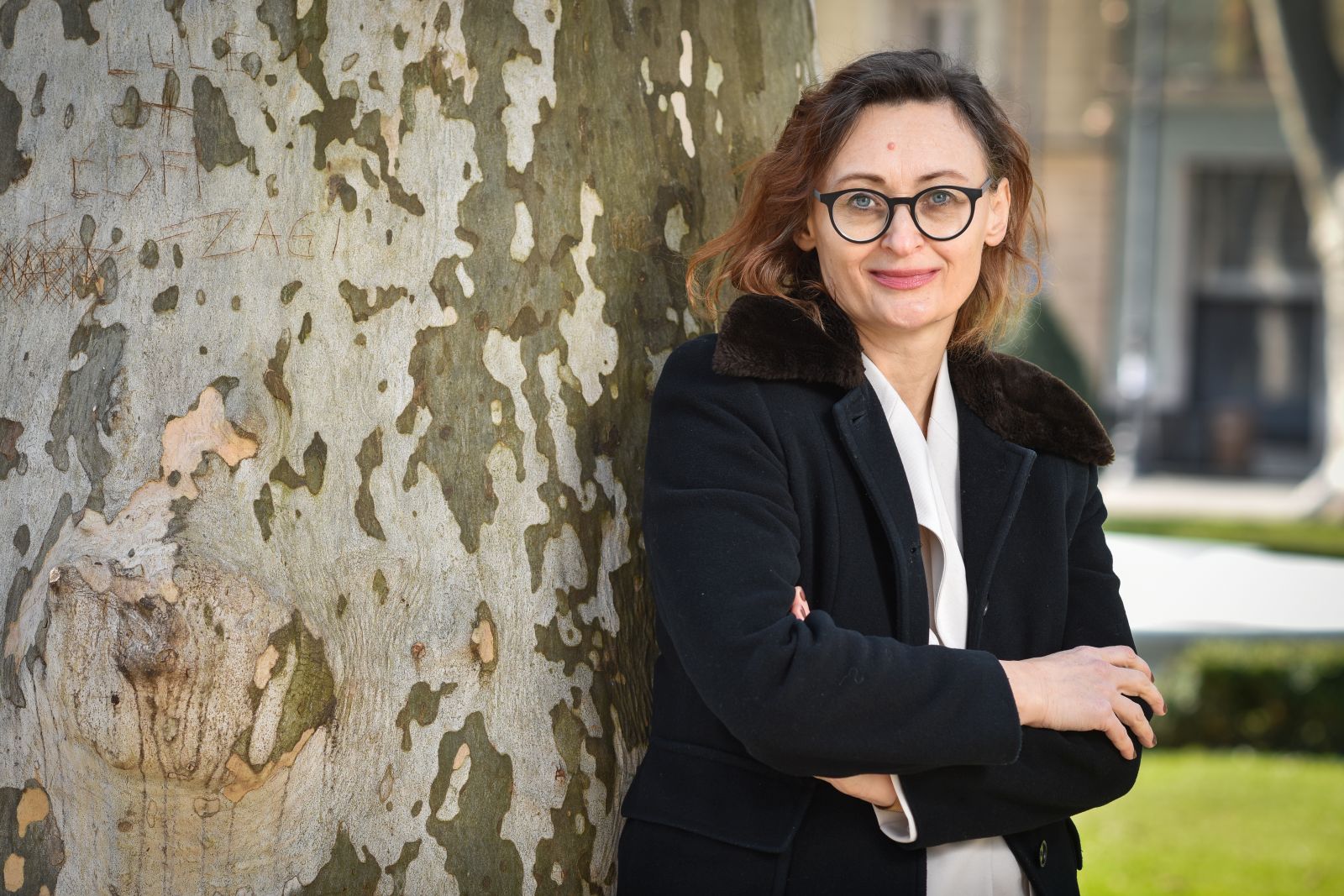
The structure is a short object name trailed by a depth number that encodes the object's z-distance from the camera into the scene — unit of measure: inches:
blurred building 746.2
